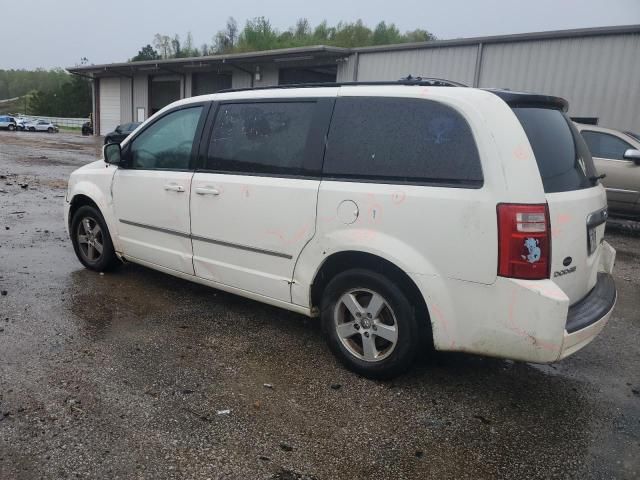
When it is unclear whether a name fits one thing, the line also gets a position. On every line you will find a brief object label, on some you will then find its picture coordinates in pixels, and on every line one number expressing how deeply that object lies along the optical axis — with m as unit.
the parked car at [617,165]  9.01
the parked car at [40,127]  52.53
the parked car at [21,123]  53.72
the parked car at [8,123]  53.34
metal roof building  13.96
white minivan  2.84
